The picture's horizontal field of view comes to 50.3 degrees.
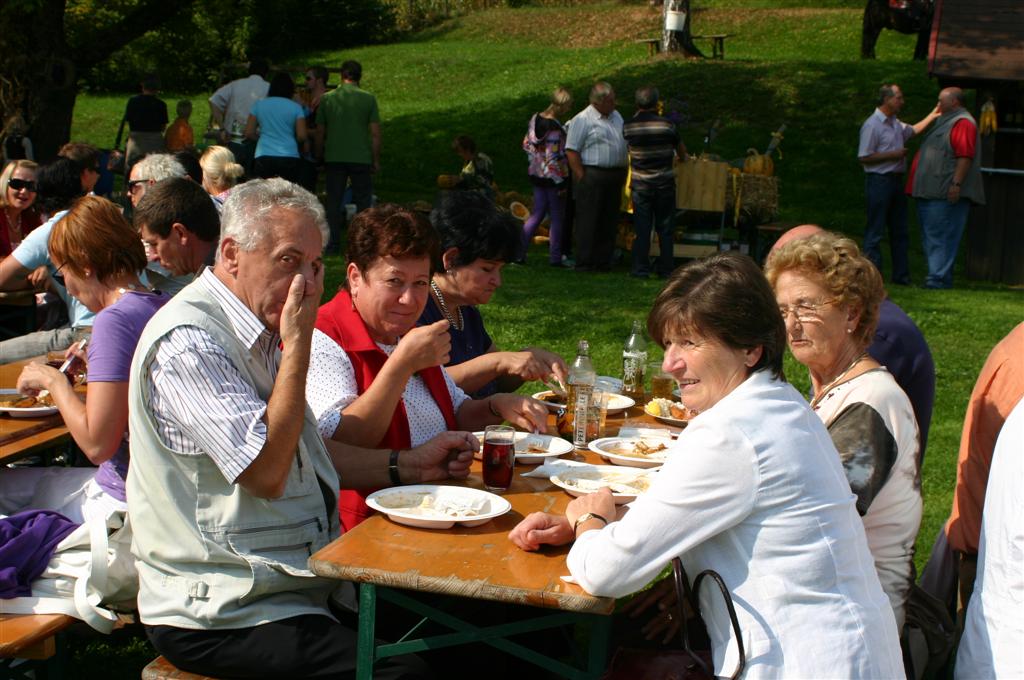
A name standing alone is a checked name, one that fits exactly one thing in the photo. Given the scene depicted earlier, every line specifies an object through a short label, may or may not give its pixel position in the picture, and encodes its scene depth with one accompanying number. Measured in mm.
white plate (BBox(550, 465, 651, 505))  3000
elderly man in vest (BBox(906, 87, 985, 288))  11578
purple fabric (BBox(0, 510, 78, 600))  2965
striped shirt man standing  11539
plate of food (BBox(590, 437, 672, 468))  3398
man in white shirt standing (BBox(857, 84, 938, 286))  12062
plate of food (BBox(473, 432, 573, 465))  3352
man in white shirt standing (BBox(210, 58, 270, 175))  14297
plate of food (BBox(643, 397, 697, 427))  3977
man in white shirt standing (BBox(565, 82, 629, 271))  11852
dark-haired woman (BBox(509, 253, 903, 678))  2213
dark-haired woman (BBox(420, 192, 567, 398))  4012
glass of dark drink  3035
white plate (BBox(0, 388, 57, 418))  3734
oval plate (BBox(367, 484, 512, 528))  2721
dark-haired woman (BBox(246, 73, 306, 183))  12539
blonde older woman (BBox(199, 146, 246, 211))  7473
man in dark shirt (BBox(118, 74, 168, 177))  14453
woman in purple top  3191
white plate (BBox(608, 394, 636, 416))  4121
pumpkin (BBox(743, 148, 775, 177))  13094
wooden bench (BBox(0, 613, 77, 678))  2801
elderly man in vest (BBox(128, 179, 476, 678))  2596
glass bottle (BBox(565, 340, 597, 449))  3625
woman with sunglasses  7047
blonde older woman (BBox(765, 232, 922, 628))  2752
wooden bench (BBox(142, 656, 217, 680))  2691
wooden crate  12398
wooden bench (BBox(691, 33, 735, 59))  24078
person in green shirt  12758
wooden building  12148
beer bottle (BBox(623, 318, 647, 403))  4414
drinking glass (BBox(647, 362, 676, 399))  4305
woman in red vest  3146
